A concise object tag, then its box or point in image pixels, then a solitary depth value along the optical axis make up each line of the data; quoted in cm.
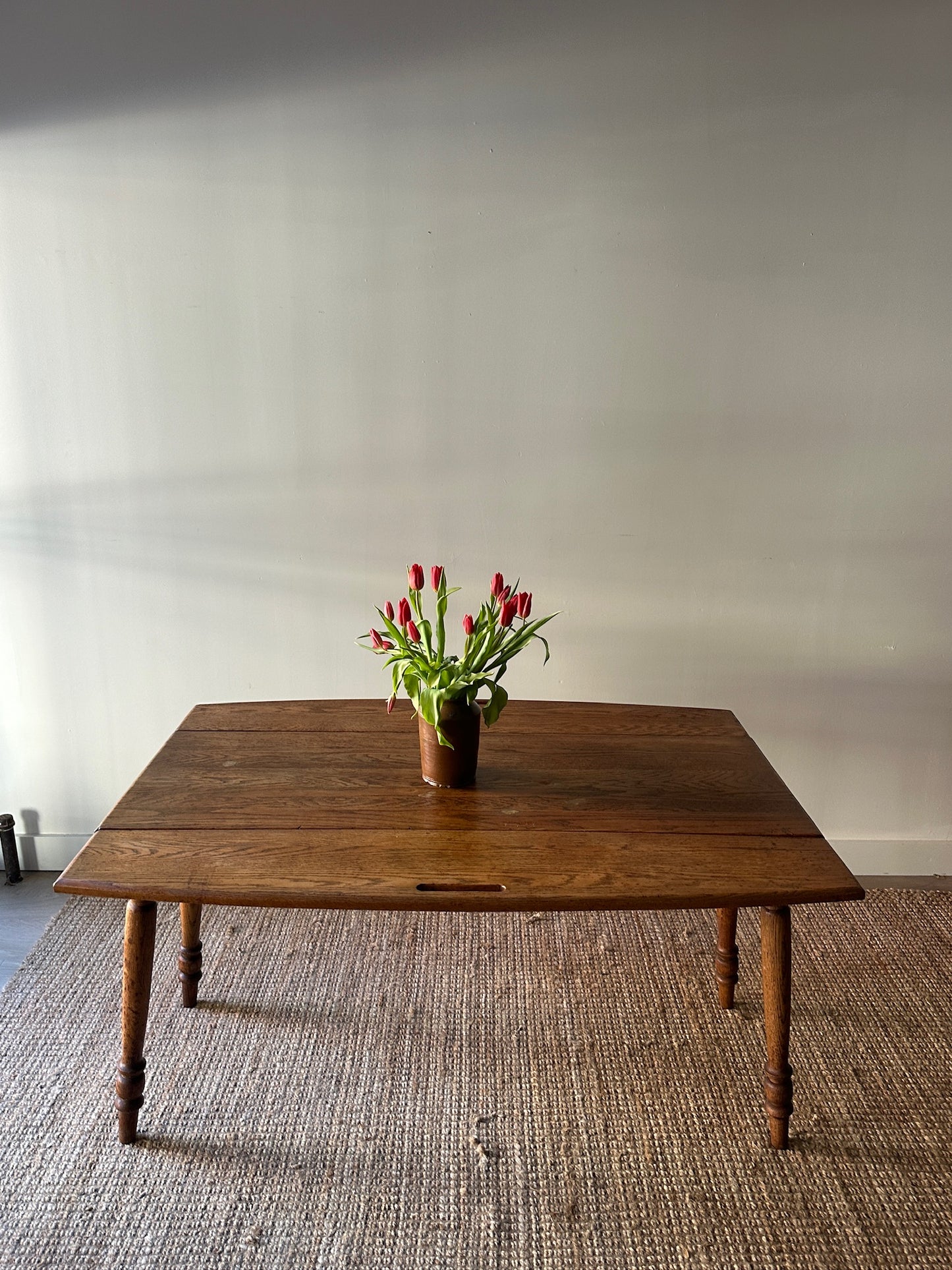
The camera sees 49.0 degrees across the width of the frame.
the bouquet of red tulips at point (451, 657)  190
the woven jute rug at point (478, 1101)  176
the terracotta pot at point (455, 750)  193
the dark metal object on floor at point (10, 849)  287
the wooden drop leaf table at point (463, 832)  168
